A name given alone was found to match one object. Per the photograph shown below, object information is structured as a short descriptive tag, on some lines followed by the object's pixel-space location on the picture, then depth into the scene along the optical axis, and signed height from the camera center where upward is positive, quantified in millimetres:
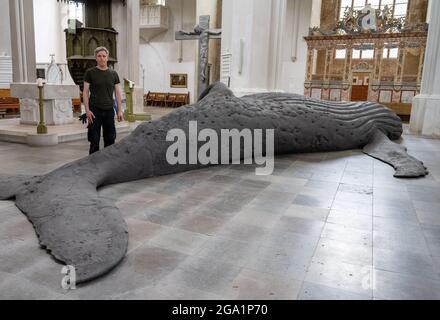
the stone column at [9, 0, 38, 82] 6621 +689
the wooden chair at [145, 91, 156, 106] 17817 -830
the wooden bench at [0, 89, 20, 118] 9547 -732
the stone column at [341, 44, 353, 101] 16047 +555
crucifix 12742 +1681
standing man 3816 -197
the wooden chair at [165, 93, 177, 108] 17281 -928
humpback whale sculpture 1888 -744
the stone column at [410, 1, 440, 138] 7199 +109
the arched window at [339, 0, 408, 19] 16000 +3776
